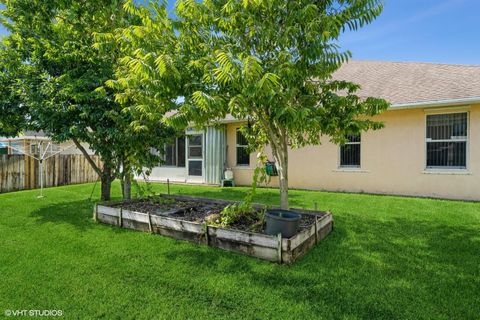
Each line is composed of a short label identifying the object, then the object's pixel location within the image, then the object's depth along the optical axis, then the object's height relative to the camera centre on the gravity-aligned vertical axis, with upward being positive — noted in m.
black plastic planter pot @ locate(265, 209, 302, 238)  3.78 -0.92
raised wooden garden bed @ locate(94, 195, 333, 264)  3.68 -1.16
